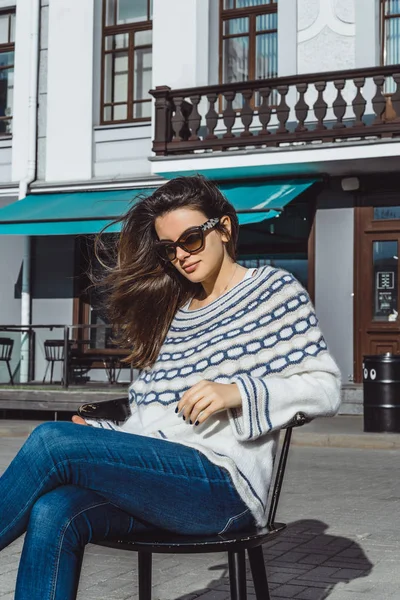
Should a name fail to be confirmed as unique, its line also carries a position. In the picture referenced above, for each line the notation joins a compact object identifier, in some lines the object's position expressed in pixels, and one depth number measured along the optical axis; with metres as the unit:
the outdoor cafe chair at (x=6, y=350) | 15.02
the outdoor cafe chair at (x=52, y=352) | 14.67
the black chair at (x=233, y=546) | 2.58
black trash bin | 12.52
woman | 2.53
